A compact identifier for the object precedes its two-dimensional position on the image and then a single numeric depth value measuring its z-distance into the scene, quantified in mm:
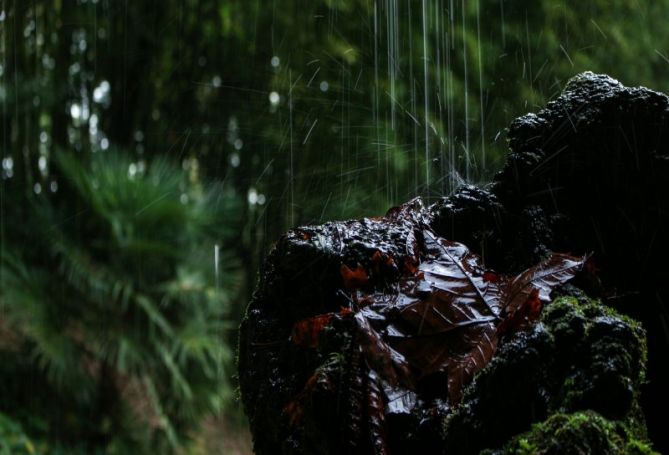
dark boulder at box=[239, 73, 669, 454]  940
